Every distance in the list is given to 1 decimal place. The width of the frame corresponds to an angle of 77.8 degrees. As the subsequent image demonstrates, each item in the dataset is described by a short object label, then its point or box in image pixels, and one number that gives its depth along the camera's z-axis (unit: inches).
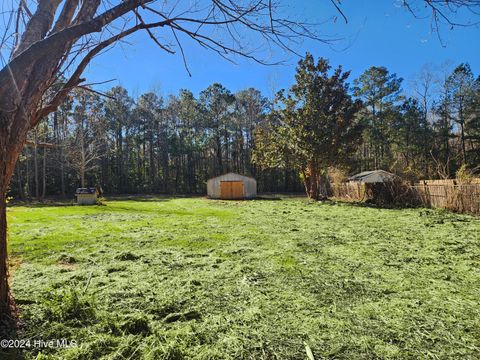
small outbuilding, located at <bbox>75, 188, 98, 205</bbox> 699.4
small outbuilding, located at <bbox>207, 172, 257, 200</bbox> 1055.6
